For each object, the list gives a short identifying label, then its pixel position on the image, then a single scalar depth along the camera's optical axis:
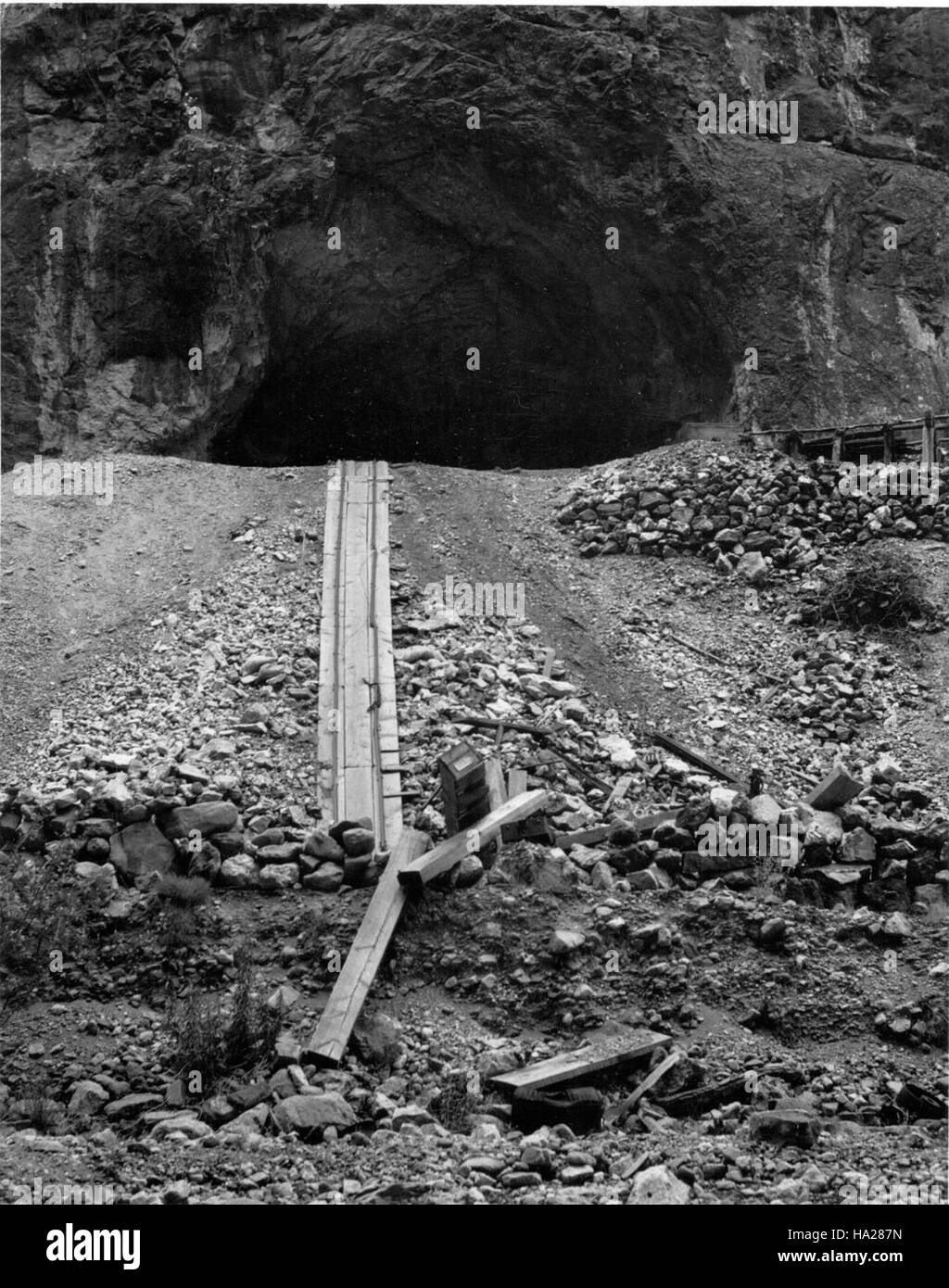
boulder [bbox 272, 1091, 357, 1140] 9.23
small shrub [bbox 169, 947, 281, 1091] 10.12
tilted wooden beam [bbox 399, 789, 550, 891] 11.66
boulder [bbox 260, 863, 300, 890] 12.15
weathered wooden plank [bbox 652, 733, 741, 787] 13.99
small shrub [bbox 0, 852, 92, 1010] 11.30
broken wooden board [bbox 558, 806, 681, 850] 12.62
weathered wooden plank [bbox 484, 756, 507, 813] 12.65
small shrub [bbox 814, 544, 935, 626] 16.73
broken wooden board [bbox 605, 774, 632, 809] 13.38
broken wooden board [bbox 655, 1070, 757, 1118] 9.70
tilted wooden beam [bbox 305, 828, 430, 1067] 10.27
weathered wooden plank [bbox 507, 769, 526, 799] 12.93
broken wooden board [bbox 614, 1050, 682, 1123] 9.68
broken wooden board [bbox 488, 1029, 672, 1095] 9.77
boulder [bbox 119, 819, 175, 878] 12.20
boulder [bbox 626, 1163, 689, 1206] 7.95
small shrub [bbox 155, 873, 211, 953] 11.47
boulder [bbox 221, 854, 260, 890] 12.17
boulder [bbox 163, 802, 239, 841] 12.41
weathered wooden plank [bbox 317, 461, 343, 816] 13.46
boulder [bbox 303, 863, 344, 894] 12.11
